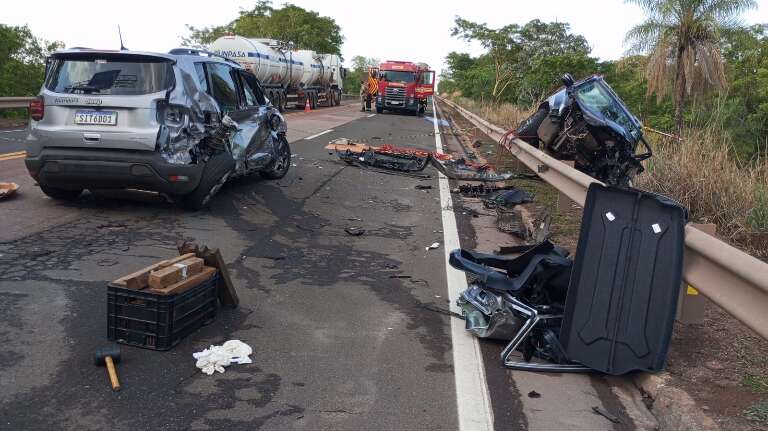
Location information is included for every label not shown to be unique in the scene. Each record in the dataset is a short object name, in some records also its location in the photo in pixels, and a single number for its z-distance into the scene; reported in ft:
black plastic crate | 13.28
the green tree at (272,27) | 218.18
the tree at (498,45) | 138.72
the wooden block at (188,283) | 13.25
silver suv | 23.56
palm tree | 83.92
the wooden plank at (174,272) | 13.25
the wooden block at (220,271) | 15.44
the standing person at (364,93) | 138.98
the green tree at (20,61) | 78.02
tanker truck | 92.89
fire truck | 121.60
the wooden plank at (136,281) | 13.29
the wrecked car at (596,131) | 26.96
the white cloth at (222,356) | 12.84
